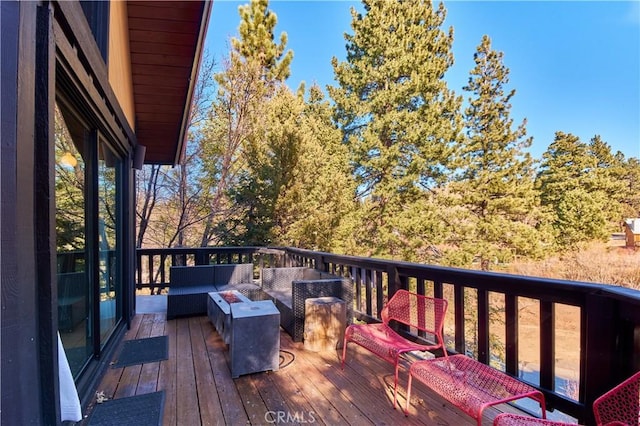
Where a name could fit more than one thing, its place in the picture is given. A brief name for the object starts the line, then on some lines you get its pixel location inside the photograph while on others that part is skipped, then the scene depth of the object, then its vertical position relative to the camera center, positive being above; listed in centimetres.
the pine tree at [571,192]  1572 +107
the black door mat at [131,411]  199 -125
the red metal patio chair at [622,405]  129 -77
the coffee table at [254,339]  261 -100
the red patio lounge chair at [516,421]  132 -83
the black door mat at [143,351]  291 -130
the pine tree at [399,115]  1163 +356
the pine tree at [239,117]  1084 +324
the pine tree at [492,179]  1266 +140
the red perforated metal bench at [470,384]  161 -91
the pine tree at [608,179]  1650 +179
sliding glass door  189 -15
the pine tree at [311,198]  986 +51
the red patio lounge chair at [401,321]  234 -88
